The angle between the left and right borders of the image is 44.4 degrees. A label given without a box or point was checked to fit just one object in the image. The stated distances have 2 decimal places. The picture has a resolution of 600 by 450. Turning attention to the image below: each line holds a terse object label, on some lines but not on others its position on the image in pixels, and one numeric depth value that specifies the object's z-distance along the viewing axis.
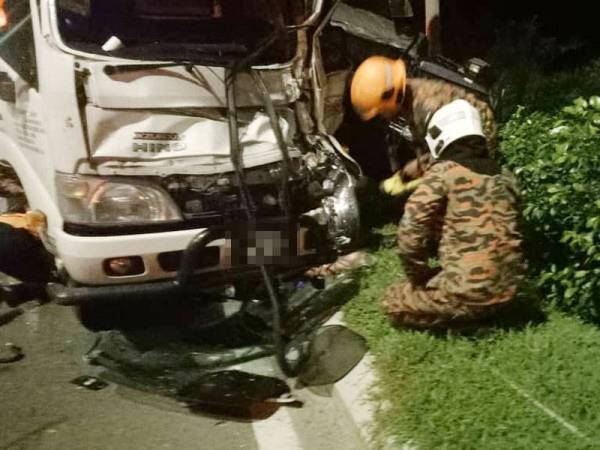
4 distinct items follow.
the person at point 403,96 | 4.05
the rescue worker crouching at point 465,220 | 3.78
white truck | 3.89
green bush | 3.71
